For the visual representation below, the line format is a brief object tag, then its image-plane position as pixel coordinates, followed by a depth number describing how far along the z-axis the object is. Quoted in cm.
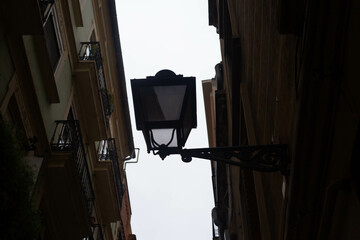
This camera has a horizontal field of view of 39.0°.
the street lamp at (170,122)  577
